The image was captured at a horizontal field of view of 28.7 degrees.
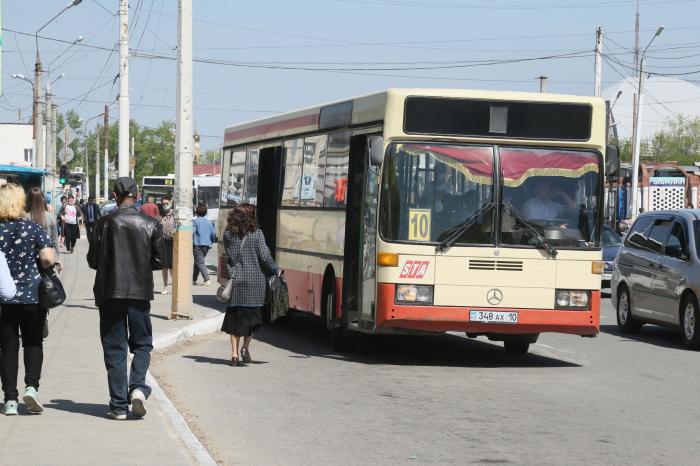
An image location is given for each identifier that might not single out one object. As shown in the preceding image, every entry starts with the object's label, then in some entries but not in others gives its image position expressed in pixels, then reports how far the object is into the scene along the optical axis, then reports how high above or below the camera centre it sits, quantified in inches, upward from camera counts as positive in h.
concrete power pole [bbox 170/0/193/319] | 755.4 -1.5
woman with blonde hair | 397.1 -41.2
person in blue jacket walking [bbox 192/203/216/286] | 1110.2 -60.4
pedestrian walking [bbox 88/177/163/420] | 396.5 -37.1
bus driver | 587.8 -13.8
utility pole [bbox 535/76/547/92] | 2620.1 +176.9
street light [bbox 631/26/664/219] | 1828.5 +42.5
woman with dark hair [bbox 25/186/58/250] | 534.9 -18.5
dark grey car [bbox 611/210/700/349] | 704.4 -54.7
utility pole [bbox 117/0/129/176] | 1216.2 +70.2
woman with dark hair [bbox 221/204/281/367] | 578.9 -46.1
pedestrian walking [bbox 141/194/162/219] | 1029.2 -35.4
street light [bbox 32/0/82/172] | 2004.6 +68.8
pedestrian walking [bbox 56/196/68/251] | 1738.4 -89.8
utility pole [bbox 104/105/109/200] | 3336.4 +42.3
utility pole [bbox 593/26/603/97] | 1823.3 +151.8
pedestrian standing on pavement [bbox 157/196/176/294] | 963.3 -51.3
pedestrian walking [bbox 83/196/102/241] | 1637.6 -62.4
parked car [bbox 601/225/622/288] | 1152.8 -65.4
